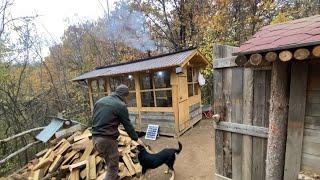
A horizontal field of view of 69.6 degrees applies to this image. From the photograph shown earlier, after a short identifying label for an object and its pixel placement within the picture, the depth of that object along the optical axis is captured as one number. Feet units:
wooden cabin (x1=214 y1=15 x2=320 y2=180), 8.00
